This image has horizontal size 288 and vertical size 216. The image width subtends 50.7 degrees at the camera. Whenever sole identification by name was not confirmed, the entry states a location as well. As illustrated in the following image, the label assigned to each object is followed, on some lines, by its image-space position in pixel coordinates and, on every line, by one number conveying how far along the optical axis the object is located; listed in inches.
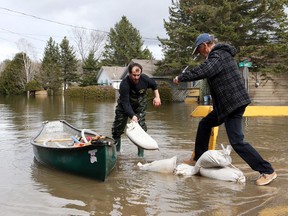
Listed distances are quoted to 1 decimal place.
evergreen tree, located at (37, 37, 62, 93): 1931.1
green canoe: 156.0
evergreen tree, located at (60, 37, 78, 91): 2053.8
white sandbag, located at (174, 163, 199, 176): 172.5
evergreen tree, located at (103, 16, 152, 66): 2157.9
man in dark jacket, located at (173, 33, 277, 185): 149.8
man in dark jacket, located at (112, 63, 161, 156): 200.5
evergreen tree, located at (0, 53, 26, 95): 2163.6
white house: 1756.3
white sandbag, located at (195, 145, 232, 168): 161.0
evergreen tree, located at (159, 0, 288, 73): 789.8
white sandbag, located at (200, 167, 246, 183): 158.9
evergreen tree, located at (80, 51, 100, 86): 1951.7
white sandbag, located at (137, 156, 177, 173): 177.8
